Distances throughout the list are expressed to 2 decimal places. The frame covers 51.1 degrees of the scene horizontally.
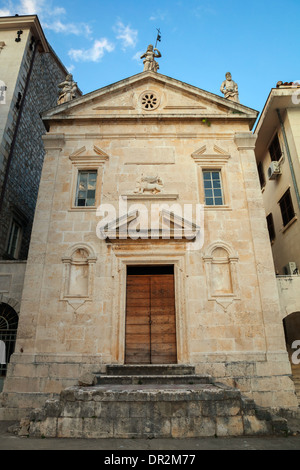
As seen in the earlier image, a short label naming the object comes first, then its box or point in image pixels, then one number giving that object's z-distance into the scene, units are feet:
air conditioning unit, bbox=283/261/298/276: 41.22
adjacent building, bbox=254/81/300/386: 45.27
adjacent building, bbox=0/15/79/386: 45.06
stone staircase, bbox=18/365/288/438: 20.13
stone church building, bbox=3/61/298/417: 30.76
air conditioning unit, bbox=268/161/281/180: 50.93
